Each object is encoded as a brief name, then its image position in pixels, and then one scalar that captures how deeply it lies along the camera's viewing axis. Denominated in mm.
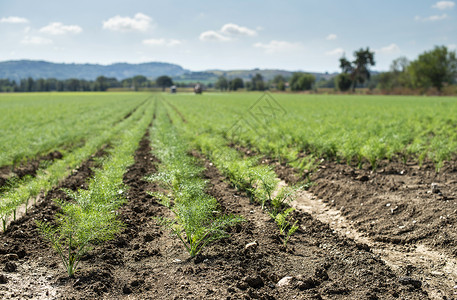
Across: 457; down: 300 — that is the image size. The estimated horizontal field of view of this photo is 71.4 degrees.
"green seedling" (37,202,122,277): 4031
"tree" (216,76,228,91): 149112
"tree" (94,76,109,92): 152875
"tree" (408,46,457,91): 85188
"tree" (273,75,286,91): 123462
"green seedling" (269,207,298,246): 4915
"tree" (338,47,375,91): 97688
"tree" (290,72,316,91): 118938
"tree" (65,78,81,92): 151625
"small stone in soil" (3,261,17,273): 4031
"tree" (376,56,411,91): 109188
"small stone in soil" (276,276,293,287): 3869
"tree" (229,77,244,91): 144125
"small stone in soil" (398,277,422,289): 3872
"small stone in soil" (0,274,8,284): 3746
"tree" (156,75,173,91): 169250
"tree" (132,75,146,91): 167812
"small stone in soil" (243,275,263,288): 3842
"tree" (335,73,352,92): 100388
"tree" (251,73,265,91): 128025
